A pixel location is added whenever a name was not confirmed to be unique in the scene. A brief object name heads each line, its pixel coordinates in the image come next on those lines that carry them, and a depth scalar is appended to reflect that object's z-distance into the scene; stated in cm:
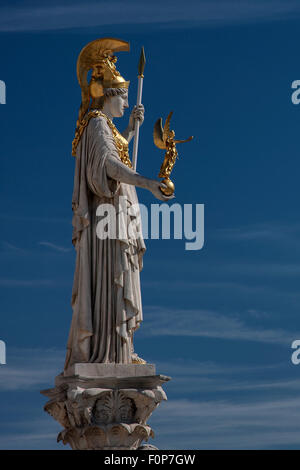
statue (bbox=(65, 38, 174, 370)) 3156
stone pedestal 3072
